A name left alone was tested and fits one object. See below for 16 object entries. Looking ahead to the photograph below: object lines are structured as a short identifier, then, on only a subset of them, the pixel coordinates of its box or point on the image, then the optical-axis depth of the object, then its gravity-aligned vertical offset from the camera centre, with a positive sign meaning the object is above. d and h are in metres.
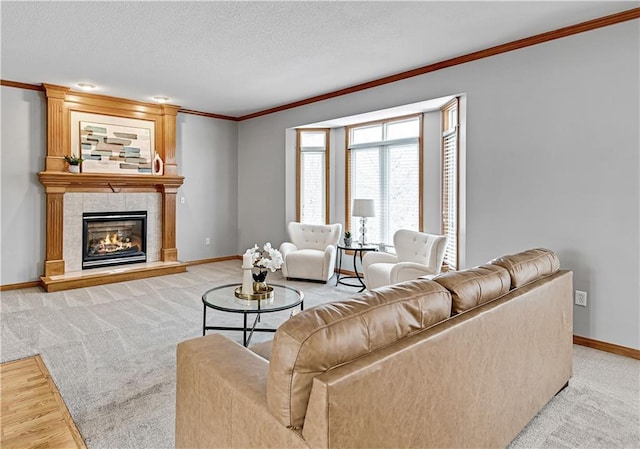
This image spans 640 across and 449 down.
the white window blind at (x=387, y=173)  5.54 +0.76
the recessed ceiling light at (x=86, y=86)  5.21 +1.85
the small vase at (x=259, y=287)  3.26 -0.53
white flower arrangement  3.27 -0.30
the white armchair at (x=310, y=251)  5.59 -0.40
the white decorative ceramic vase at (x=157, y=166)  6.37 +0.93
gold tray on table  3.16 -0.57
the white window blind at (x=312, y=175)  6.55 +0.81
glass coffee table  2.92 -0.62
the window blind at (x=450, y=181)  4.58 +0.54
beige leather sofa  1.11 -0.51
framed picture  5.71 +1.22
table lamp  5.46 +0.22
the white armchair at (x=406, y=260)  4.20 -0.43
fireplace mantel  5.33 +0.64
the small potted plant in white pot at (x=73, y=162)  5.39 +0.84
